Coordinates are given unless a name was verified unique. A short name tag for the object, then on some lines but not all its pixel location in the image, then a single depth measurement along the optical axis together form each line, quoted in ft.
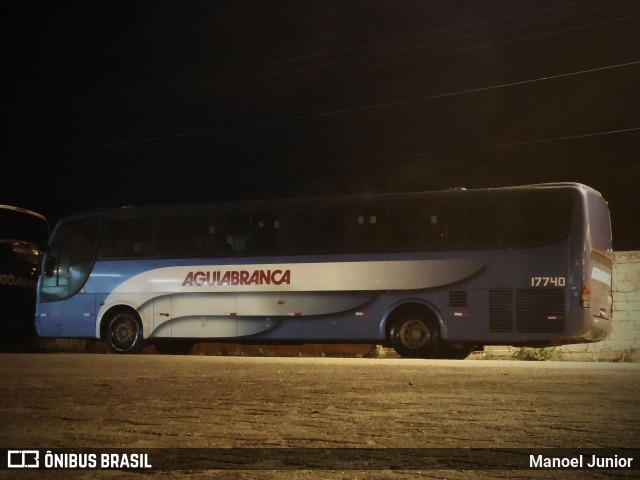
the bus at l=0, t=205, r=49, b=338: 82.53
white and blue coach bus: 61.26
